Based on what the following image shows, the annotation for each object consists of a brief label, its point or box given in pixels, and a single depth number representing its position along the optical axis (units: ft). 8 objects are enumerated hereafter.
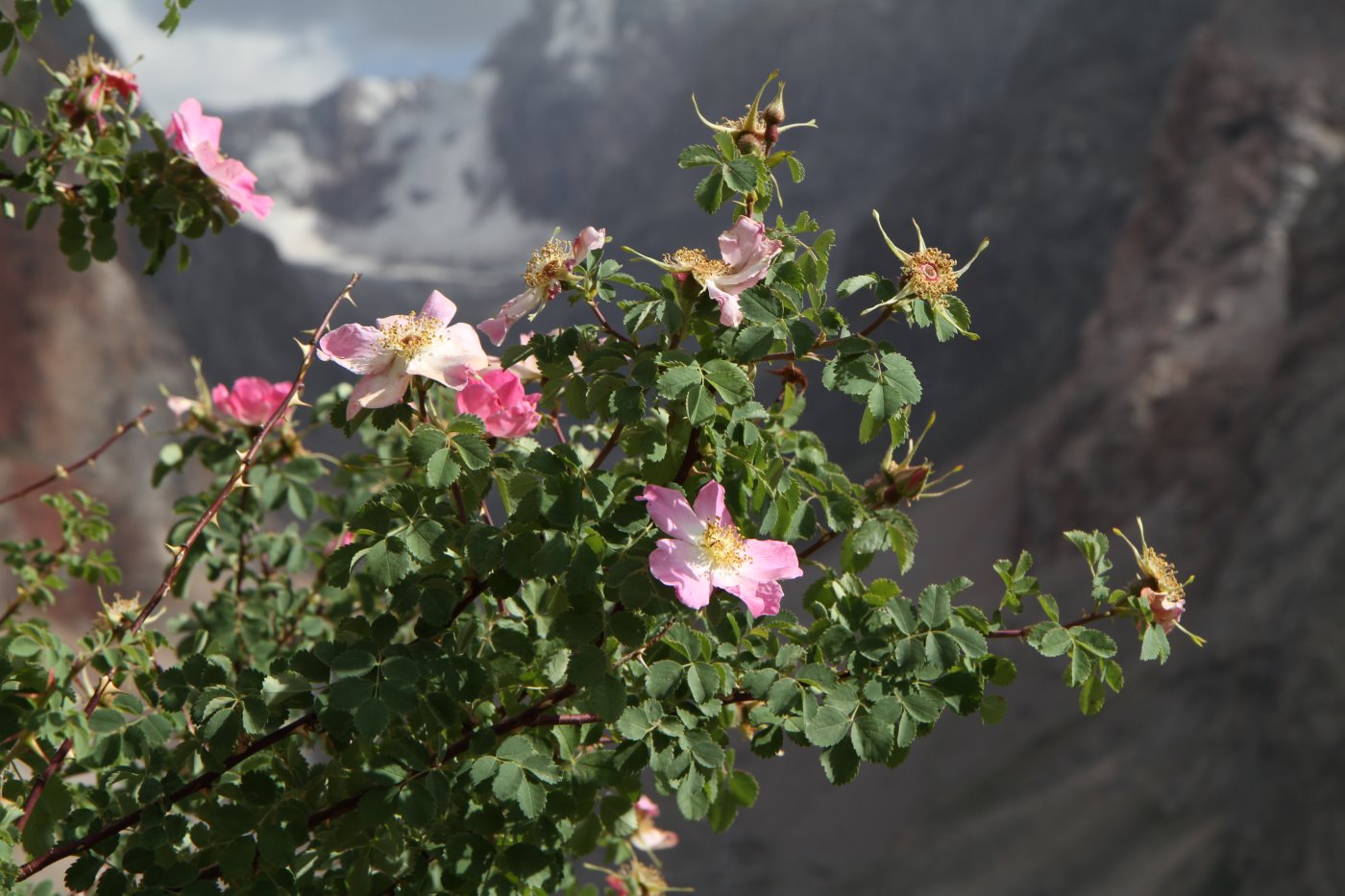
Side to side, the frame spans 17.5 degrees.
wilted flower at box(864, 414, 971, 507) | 3.99
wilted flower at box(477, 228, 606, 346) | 3.84
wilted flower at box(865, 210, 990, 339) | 3.77
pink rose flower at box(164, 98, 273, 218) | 4.19
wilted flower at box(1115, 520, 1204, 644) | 3.88
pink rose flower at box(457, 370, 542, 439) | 3.89
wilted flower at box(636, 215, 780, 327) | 3.75
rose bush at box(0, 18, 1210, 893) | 3.74
